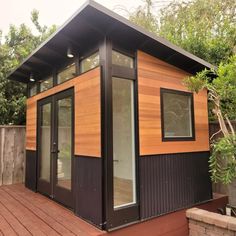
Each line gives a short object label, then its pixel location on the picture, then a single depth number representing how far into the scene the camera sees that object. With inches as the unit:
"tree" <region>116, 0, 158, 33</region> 307.0
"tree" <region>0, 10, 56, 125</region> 264.2
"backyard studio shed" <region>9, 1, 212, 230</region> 125.7
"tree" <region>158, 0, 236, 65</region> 244.2
